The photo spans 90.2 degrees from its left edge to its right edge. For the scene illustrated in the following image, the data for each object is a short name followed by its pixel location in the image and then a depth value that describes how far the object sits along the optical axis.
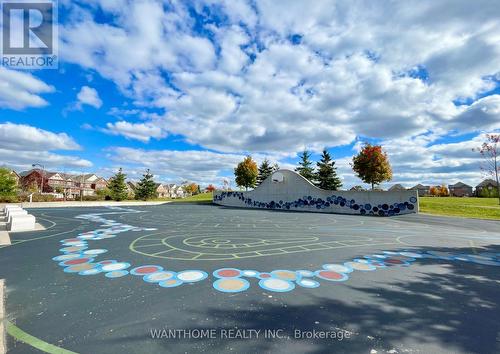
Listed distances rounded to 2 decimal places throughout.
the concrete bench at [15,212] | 14.00
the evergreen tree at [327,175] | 43.50
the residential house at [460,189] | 113.49
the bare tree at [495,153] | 29.20
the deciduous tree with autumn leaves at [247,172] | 52.19
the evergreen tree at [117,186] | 50.72
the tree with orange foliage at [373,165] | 34.47
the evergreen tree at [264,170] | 56.63
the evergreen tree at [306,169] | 51.00
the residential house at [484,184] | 96.70
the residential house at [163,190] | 132.10
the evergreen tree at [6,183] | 37.75
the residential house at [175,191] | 142.90
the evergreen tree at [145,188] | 57.66
